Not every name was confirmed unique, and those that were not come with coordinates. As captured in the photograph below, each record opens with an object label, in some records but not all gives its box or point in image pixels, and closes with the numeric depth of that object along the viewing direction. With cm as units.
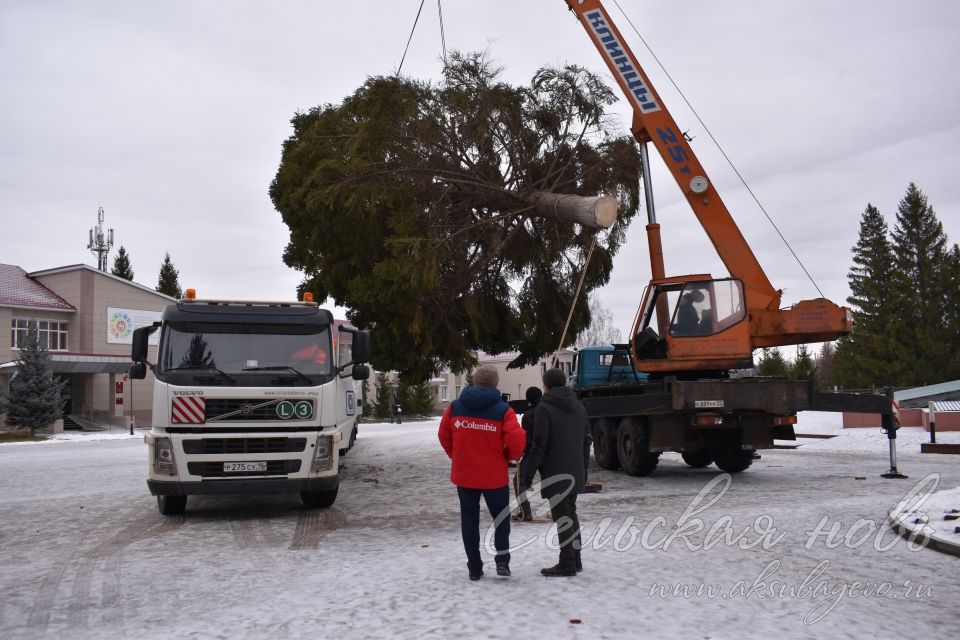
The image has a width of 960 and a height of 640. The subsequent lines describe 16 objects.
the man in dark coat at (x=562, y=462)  638
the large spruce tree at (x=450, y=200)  1437
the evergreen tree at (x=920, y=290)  4566
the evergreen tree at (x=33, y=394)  3638
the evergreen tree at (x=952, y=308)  4525
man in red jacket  616
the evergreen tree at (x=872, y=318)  4688
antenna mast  6328
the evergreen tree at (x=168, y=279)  7556
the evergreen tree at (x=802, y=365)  5097
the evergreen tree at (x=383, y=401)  6003
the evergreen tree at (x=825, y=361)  8028
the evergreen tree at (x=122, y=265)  7806
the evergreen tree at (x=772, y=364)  5410
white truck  938
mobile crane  1242
